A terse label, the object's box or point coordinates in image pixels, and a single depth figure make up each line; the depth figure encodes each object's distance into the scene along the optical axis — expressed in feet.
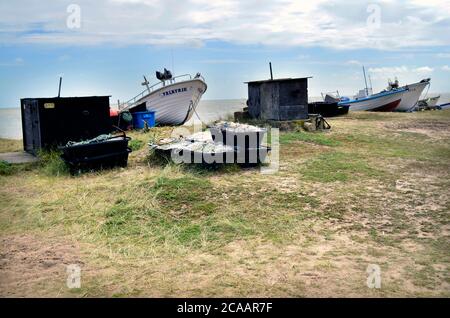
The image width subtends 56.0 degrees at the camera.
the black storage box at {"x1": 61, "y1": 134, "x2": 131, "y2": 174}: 34.45
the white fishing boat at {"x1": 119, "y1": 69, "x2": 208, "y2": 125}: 65.87
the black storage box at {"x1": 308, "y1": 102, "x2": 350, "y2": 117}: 75.54
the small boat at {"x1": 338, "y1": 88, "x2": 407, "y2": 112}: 92.84
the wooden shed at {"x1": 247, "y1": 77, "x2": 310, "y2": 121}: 56.95
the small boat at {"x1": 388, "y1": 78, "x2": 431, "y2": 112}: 94.02
